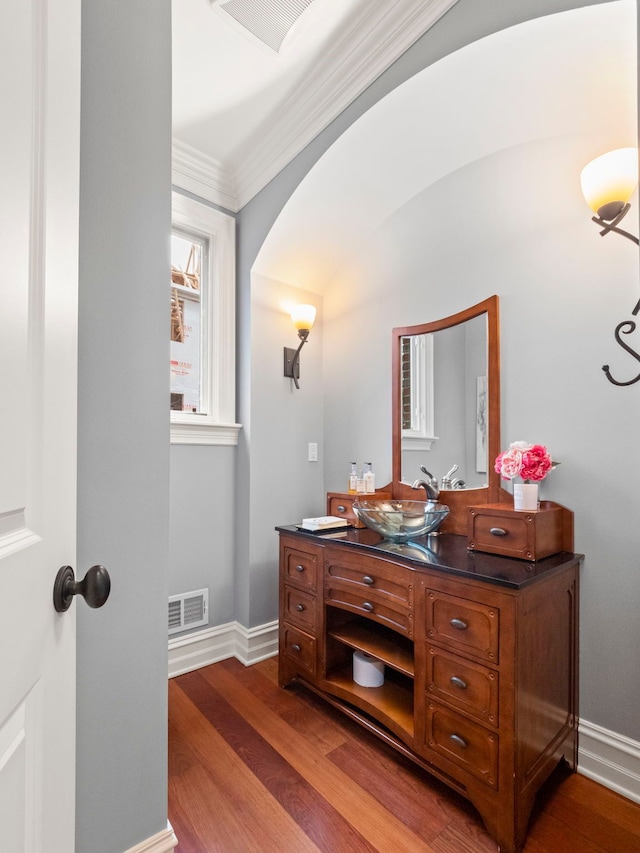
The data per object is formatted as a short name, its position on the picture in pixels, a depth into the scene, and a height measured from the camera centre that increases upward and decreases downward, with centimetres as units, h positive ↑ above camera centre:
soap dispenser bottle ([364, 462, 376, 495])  227 -28
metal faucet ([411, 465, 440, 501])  203 -28
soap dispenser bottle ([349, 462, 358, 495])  229 -29
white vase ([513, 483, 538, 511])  158 -25
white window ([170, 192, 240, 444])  251 +66
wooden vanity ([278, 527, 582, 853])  126 -78
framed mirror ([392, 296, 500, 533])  190 +11
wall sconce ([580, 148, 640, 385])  137 +80
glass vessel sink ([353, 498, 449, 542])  177 -39
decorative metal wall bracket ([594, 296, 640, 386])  147 +34
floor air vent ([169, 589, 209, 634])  232 -101
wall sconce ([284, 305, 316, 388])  259 +61
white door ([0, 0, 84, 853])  46 +2
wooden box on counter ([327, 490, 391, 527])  215 -39
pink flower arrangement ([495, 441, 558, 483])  157 -12
